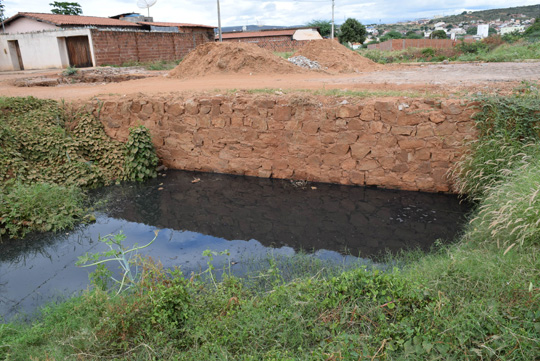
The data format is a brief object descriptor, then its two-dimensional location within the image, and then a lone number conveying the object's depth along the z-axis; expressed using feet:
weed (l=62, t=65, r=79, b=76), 50.83
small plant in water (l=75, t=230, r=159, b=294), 11.59
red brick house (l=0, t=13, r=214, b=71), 66.85
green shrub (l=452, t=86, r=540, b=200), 17.42
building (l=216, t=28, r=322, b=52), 95.40
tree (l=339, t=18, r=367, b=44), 131.75
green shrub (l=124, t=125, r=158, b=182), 24.64
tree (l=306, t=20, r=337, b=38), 132.12
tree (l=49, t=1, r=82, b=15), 105.19
